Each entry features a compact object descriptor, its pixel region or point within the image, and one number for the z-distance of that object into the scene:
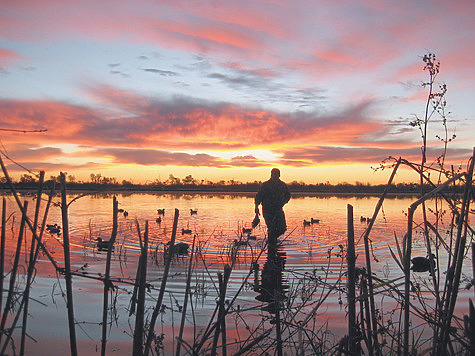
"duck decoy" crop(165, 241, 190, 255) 11.44
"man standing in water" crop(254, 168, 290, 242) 12.02
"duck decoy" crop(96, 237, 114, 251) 12.27
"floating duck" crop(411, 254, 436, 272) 9.92
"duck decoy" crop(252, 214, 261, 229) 11.29
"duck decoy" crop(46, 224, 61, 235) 15.43
